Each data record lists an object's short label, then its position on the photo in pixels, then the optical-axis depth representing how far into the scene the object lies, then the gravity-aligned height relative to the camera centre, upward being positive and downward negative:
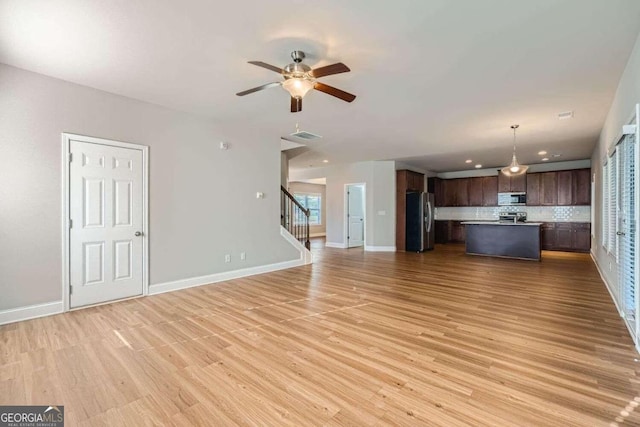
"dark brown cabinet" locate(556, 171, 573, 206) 8.69 +0.76
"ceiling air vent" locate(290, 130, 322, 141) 4.40 +1.19
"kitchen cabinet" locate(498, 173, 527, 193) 9.47 +0.96
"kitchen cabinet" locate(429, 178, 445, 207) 11.20 +0.83
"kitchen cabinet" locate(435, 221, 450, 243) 11.21 -0.74
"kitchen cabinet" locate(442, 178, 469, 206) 10.75 +0.79
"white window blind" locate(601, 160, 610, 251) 4.35 +0.11
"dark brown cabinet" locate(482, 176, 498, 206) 10.12 +0.77
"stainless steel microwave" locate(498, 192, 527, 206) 9.44 +0.44
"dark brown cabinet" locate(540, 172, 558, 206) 8.92 +0.72
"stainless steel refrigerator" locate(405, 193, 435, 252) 8.72 -0.26
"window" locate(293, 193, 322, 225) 13.24 +0.42
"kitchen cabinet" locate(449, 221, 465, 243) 10.96 -0.73
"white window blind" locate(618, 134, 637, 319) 2.72 -0.11
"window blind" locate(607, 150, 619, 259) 3.61 +0.12
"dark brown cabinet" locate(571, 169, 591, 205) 8.41 +0.74
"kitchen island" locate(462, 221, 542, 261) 6.98 -0.67
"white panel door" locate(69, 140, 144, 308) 3.64 -0.13
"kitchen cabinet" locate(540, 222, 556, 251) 8.91 -0.72
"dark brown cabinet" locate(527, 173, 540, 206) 9.19 +0.74
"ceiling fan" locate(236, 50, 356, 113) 2.70 +1.30
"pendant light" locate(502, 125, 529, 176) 5.73 +0.85
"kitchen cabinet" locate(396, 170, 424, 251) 8.98 +0.27
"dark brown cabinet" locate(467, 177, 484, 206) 10.40 +0.77
